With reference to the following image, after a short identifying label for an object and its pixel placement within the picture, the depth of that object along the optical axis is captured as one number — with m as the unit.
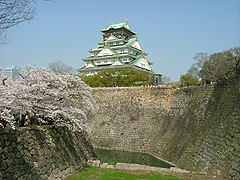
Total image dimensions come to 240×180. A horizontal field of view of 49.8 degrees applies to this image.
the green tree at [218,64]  31.23
